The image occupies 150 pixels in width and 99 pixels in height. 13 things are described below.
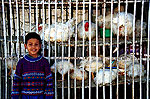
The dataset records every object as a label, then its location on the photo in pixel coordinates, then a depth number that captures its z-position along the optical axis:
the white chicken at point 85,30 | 3.10
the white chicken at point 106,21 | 3.23
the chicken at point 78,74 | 3.20
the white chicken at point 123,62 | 3.38
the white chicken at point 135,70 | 3.15
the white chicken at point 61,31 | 3.00
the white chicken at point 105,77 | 3.07
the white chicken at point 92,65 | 3.27
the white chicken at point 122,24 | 3.07
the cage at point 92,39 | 2.89
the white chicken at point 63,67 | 3.11
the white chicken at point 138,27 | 3.19
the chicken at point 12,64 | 3.08
